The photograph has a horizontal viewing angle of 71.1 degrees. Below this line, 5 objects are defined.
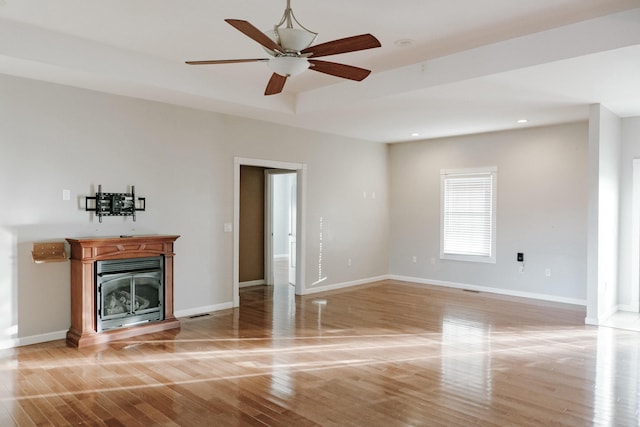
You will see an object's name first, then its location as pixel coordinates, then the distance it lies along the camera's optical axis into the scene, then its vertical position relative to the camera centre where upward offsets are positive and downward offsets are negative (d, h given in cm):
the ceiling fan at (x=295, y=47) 266 +98
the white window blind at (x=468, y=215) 754 -17
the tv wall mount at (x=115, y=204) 496 -1
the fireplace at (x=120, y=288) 455 -92
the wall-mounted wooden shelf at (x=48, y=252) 446 -51
